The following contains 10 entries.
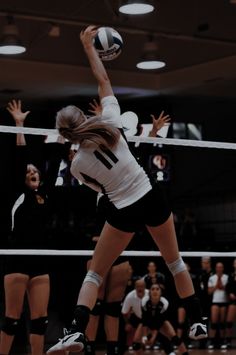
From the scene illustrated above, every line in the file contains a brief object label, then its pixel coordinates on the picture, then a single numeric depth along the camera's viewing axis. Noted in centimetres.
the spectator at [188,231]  1677
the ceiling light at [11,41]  1119
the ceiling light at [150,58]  1264
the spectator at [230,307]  1548
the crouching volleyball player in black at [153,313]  1256
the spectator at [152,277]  1410
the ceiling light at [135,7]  935
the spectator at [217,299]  1552
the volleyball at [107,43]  538
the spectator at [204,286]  1555
